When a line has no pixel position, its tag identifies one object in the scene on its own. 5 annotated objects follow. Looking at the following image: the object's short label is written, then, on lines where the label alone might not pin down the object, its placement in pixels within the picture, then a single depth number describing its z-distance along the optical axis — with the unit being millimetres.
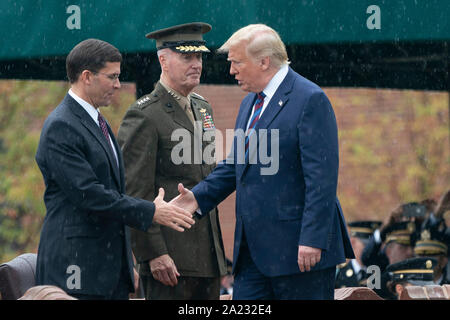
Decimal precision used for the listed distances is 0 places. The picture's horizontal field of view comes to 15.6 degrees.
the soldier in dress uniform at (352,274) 15452
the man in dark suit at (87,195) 8244
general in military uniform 9630
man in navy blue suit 8266
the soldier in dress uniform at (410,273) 13292
